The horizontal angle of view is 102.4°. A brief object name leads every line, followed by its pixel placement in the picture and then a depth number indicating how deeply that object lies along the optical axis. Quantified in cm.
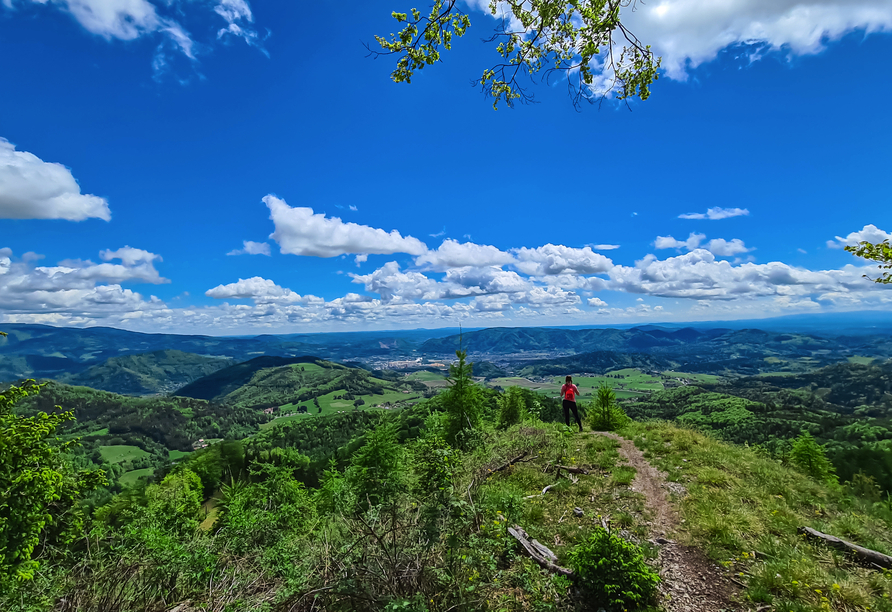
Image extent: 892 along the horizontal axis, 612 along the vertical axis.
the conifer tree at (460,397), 1820
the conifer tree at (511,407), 2672
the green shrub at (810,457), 1373
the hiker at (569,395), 1542
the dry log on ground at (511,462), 1134
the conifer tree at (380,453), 1614
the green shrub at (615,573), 525
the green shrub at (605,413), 1730
